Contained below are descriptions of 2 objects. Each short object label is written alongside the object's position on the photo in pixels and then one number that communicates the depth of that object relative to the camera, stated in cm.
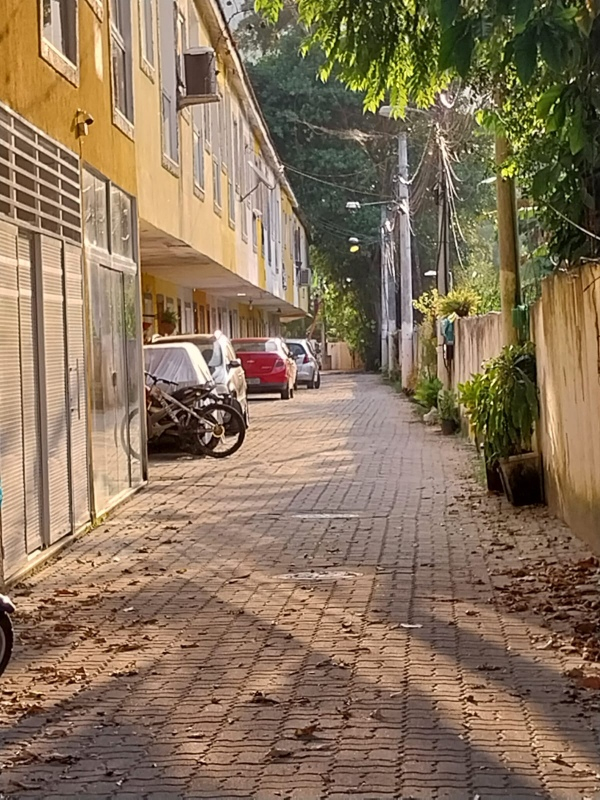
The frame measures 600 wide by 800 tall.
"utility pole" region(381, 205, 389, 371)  5197
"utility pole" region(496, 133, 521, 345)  1523
